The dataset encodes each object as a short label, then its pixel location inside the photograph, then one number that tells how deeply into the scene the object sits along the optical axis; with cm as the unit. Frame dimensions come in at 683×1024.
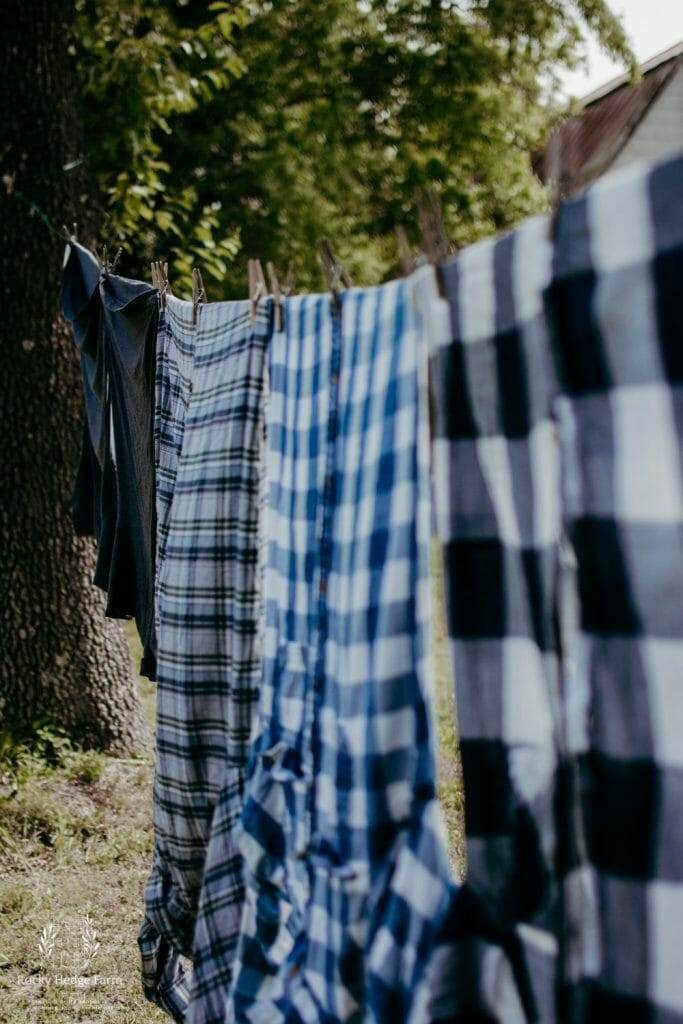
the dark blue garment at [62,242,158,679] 241
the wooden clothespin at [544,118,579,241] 114
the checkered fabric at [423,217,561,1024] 119
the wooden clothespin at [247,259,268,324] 177
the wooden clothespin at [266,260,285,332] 173
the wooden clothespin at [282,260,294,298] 168
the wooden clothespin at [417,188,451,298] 132
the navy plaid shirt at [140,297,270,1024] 174
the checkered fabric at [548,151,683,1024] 105
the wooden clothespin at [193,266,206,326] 209
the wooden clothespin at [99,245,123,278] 256
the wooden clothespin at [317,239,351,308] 154
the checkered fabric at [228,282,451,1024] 136
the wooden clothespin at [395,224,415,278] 141
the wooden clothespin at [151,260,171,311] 232
